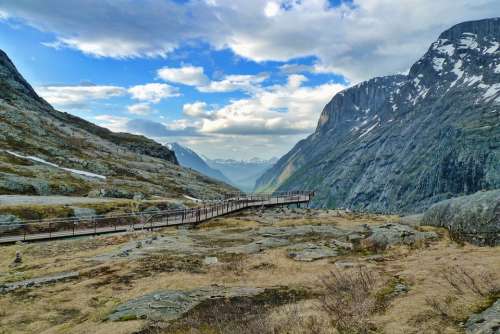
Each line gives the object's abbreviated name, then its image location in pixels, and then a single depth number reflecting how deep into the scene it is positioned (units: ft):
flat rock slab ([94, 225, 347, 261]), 101.76
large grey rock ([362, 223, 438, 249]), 89.61
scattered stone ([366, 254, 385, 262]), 79.65
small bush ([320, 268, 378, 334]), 41.45
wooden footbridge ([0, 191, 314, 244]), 130.52
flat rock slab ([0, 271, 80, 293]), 74.75
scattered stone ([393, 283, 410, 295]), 52.91
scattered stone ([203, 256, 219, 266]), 87.50
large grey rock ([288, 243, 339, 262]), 88.24
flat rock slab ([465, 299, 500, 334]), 35.12
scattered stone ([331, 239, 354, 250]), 96.98
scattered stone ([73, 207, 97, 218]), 163.94
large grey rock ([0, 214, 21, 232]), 130.47
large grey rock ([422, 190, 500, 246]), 74.33
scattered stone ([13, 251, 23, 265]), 97.67
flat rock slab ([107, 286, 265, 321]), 52.65
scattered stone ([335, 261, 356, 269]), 75.35
